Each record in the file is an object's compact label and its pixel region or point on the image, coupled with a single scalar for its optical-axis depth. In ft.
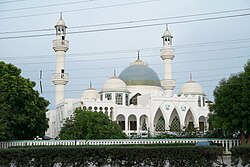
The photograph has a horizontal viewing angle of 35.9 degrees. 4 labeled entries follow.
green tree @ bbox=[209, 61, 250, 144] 86.53
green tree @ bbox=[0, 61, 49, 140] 97.55
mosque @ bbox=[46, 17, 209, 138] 163.73
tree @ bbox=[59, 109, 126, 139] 107.46
